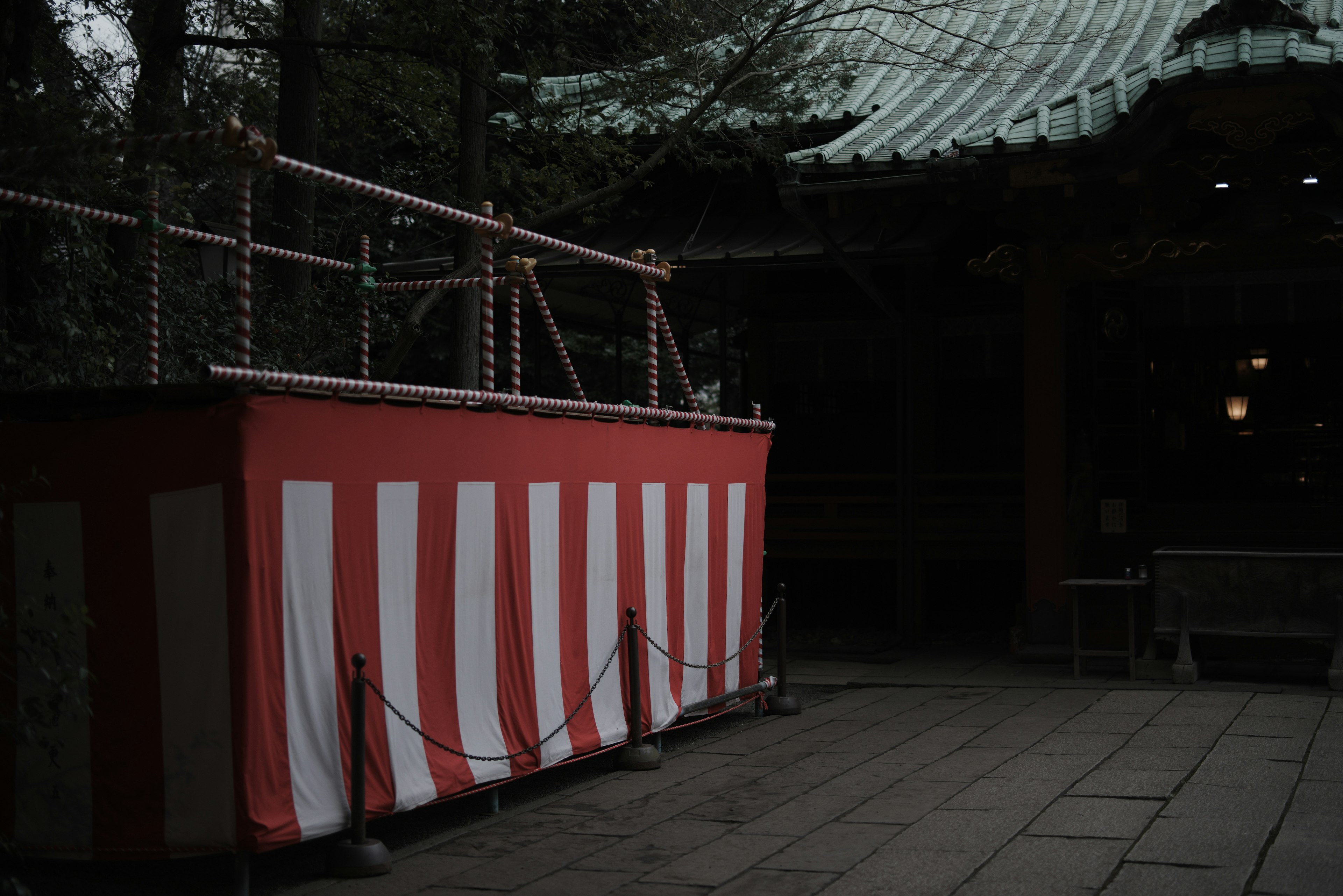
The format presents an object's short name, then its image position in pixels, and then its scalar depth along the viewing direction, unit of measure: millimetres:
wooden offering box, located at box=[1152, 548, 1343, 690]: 9086
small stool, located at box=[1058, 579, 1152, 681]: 9469
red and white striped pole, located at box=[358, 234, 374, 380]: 7090
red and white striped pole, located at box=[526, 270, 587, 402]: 6590
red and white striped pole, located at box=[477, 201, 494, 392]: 5844
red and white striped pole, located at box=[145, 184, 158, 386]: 5852
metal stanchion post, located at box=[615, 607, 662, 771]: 6926
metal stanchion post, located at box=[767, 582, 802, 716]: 8711
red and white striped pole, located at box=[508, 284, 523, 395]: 6117
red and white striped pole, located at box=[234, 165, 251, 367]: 4542
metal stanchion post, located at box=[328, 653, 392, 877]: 4895
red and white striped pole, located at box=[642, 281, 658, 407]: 7402
